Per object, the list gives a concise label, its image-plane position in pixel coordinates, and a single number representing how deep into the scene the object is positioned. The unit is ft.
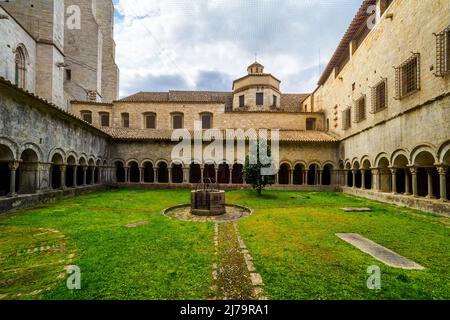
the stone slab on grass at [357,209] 33.07
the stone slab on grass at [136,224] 22.85
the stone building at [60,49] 53.47
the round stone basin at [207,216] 27.43
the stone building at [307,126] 30.96
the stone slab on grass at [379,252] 14.08
